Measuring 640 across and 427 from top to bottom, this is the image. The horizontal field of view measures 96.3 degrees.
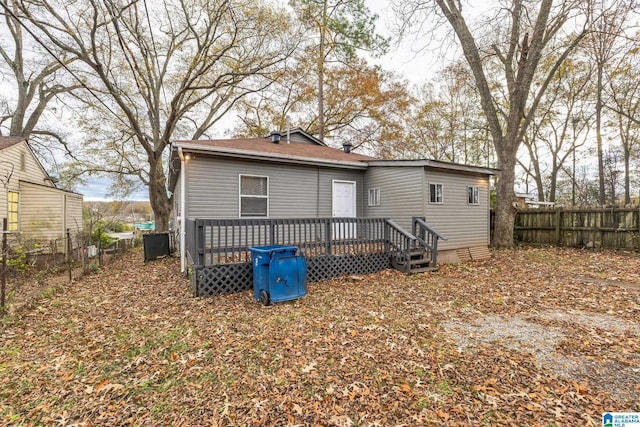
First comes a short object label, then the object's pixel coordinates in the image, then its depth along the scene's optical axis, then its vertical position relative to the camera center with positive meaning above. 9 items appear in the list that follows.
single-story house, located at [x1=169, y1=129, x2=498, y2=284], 7.71 +0.73
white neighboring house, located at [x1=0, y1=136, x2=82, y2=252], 9.81 +0.54
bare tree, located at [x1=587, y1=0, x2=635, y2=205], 8.59 +6.26
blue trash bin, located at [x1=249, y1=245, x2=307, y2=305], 5.10 -1.15
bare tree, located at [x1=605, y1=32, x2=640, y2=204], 14.52 +6.19
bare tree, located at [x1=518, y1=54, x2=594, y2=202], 17.05 +6.01
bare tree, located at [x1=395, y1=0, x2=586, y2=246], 10.41 +6.06
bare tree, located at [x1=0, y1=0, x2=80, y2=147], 14.82 +7.21
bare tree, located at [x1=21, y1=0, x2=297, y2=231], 9.80 +6.74
